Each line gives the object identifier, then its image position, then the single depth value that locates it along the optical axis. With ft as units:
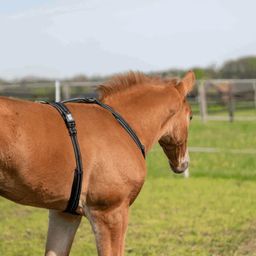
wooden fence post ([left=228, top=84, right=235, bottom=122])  69.42
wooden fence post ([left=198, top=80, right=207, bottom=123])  65.75
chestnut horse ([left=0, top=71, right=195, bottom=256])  10.87
